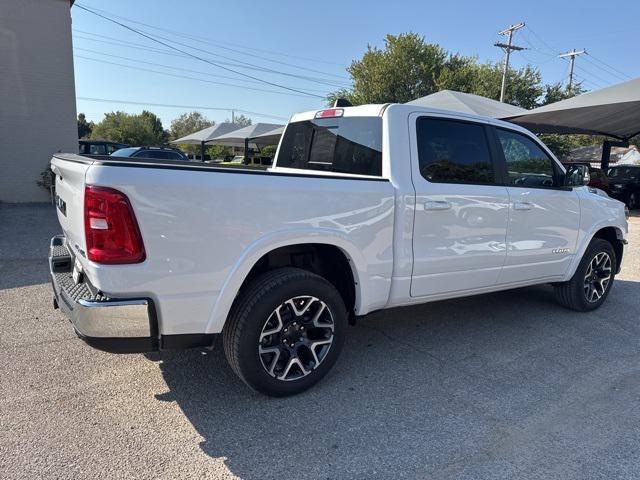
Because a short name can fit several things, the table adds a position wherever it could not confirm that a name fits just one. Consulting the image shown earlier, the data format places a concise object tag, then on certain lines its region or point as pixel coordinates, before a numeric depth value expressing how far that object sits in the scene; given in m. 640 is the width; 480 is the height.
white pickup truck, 2.43
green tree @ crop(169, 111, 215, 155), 85.38
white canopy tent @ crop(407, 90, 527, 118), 11.80
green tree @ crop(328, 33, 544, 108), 34.91
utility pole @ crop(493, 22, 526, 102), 33.97
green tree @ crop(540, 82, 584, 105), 37.16
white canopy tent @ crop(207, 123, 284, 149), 21.30
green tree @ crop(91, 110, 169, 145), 57.47
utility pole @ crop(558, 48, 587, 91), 46.34
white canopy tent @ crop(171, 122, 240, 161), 24.88
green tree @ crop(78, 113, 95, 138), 67.49
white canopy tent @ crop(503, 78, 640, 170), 12.34
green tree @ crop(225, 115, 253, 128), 87.45
